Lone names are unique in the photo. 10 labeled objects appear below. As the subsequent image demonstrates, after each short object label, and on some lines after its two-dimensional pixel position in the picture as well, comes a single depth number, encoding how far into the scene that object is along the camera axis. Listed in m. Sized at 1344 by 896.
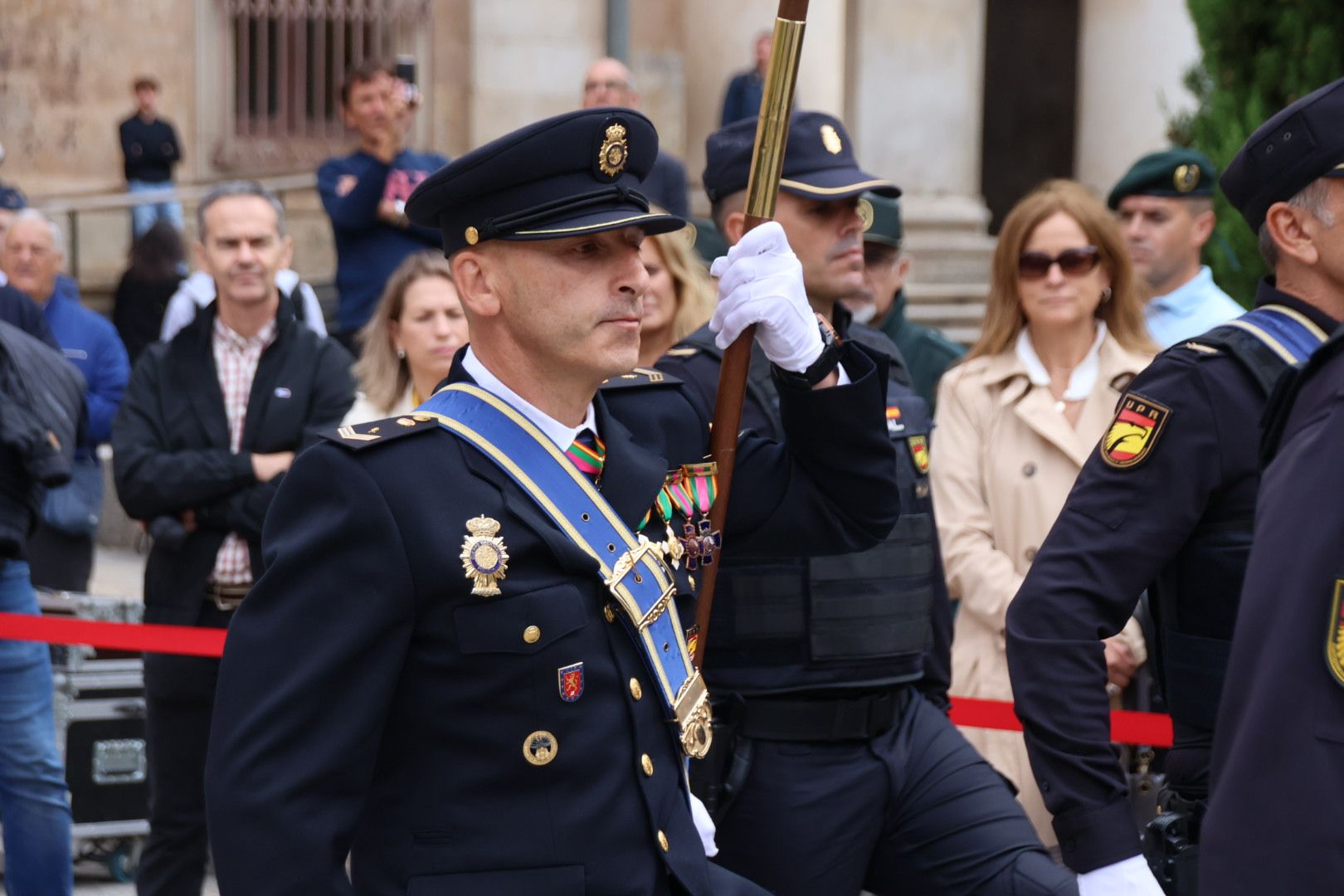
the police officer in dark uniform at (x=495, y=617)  5.16
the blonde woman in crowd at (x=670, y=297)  10.70
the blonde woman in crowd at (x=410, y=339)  10.77
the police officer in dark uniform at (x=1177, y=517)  6.40
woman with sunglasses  10.49
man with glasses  16.75
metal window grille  28.05
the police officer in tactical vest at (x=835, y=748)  7.82
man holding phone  15.76
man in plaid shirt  10.30
